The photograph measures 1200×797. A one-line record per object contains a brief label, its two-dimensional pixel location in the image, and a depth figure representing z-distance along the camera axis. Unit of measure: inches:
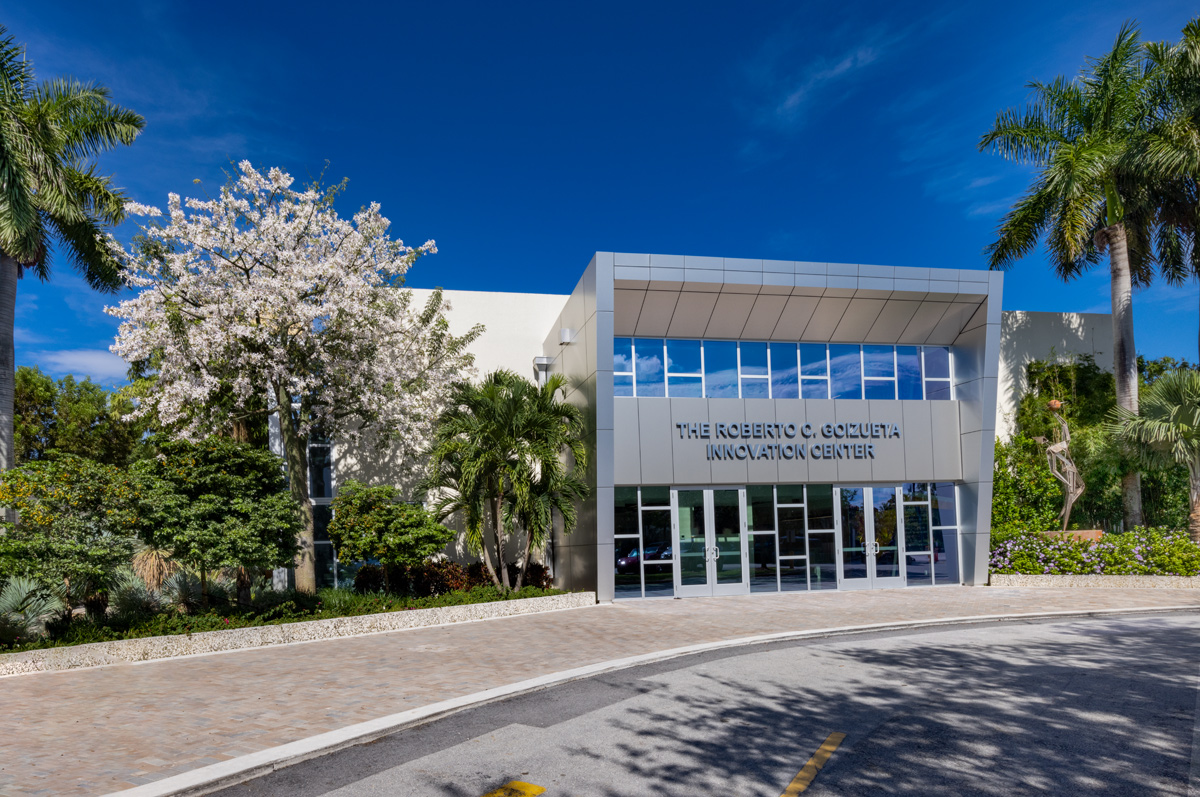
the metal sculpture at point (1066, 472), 837.2
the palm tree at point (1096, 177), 836.6
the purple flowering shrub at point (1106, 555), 768.3
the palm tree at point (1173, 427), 788.0
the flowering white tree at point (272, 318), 616.7
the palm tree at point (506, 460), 660.1
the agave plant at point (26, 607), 438.3
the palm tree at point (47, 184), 591.2
